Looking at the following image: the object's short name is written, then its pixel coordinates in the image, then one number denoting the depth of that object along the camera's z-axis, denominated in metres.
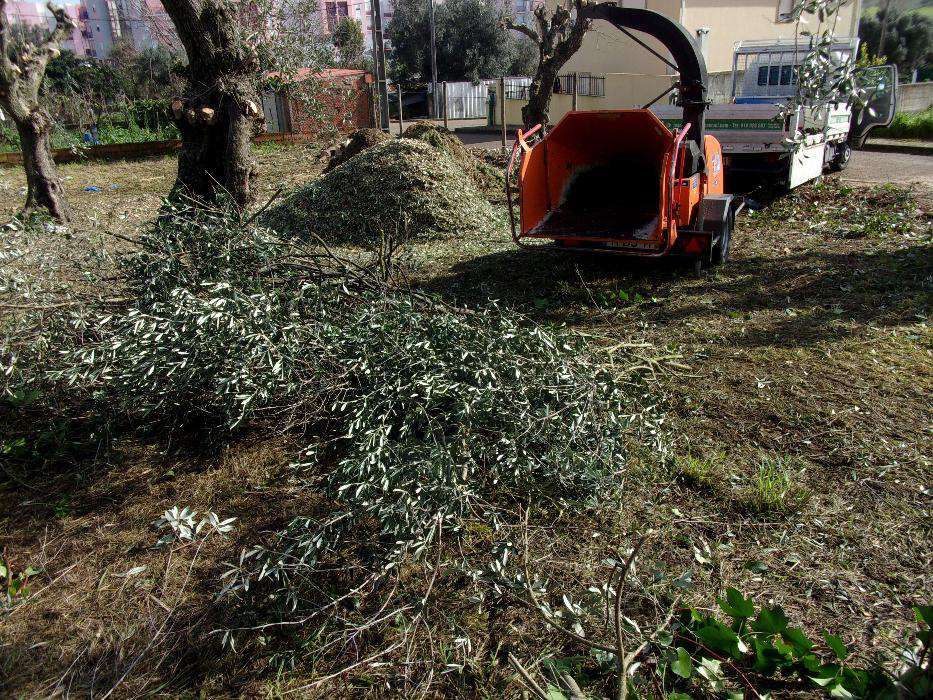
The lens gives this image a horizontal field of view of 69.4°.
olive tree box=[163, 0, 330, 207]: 5.86
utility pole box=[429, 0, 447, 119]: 26.75
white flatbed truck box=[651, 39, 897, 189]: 9.20
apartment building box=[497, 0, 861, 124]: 22.61
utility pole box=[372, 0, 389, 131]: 17.38
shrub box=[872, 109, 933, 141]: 17.53
